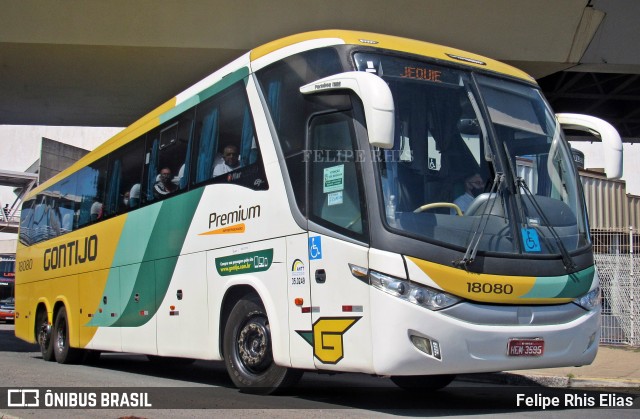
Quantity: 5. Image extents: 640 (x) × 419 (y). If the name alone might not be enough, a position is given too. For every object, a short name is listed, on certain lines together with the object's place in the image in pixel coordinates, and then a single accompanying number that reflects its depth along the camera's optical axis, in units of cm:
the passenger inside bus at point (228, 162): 890
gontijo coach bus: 677
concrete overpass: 1470
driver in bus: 720
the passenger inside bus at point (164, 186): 1059
